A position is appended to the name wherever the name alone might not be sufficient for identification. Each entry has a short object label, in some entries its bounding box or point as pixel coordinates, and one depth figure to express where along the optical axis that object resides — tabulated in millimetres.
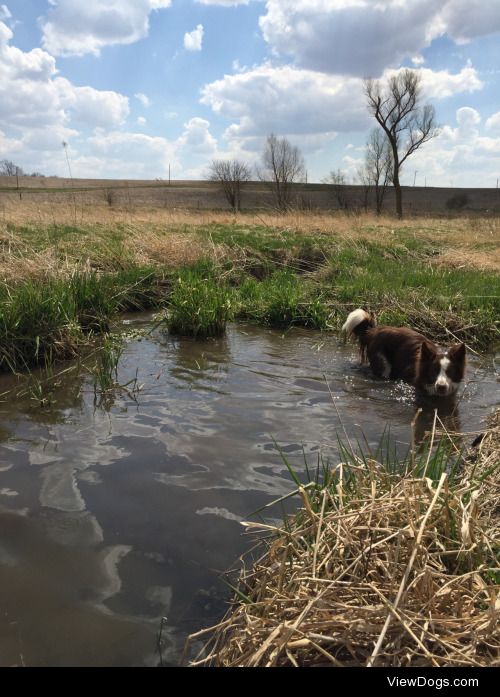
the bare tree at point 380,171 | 50219
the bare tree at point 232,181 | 49344
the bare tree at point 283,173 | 48906
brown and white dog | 5750
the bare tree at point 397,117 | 41719
